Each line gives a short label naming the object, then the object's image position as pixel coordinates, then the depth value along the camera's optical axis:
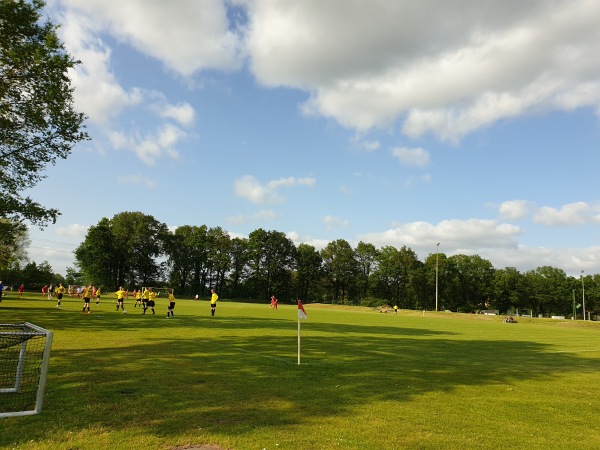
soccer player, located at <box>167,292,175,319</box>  29.98
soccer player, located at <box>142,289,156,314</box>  32.40
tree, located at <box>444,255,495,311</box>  118.12
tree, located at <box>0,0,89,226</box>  21.77
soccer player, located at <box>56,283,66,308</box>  36.52
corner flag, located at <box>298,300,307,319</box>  12.87
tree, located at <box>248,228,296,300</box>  119.56
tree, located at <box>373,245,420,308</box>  119.06
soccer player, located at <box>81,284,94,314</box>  30.12
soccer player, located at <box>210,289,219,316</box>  32.11
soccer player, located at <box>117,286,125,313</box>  33.53
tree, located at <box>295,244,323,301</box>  123.69
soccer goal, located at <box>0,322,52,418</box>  7.15
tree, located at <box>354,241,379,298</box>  126.75
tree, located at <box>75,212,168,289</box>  101.06
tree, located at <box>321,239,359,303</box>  123.44
